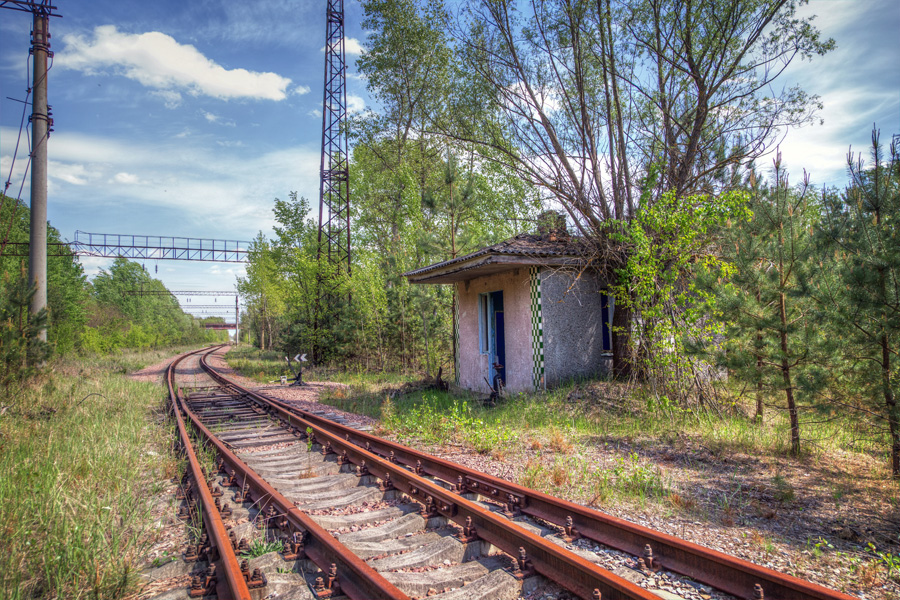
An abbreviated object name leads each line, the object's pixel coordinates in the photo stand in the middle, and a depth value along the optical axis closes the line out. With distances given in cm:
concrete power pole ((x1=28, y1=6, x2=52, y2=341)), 1225
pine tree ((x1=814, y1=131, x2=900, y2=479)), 516
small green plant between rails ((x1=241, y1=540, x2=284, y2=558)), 375
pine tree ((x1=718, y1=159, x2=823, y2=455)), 687
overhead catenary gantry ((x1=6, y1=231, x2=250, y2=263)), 3947
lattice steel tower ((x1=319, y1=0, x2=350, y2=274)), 2497
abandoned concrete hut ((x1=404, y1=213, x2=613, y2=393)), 1178
